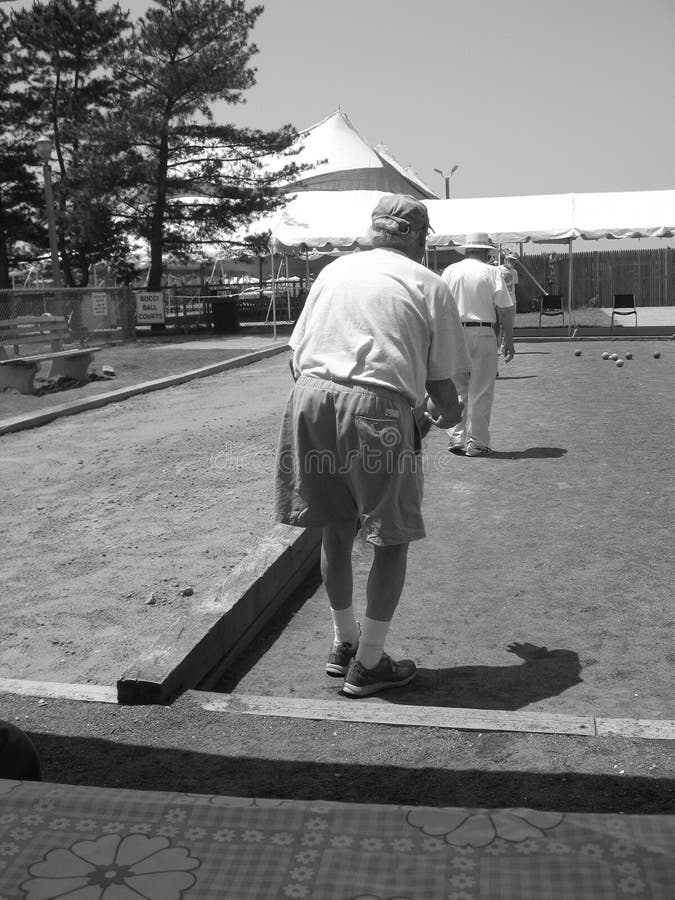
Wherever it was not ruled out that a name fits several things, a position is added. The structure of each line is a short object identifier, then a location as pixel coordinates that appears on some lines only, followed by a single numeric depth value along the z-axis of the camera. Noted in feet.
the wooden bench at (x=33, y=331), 52.85
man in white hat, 28.60
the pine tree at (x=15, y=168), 100.83
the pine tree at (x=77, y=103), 92.68
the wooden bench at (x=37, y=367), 45.11
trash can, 93.50
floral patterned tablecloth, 6.83
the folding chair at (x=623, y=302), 90.02
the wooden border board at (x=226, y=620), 11.71
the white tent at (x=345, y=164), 130.62
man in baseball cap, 11.25
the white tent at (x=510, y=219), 74.33
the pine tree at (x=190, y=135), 92.17
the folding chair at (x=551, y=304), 94.43
